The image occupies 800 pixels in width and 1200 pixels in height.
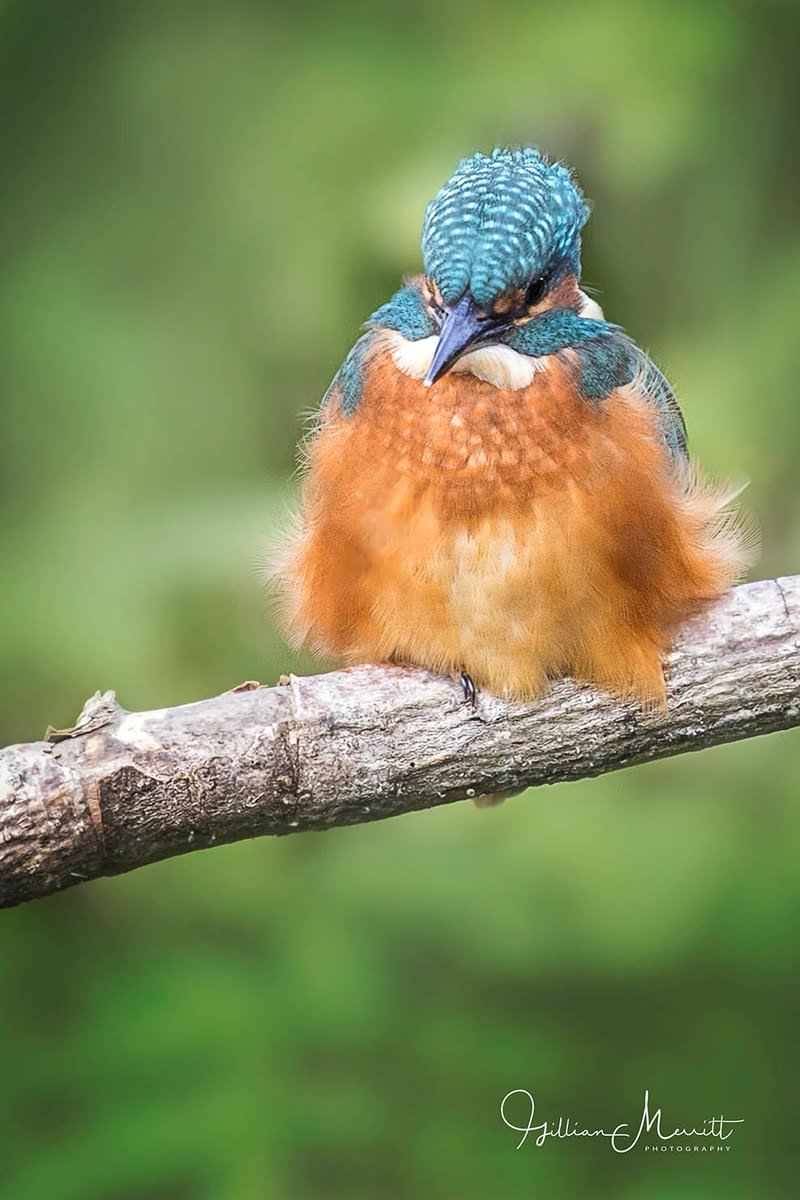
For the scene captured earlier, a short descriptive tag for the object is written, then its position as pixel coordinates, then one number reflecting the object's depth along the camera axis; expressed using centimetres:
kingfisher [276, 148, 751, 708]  675
